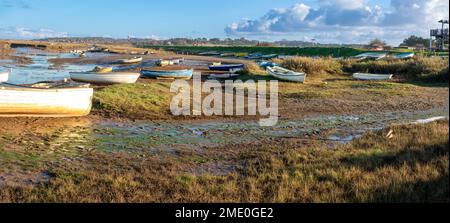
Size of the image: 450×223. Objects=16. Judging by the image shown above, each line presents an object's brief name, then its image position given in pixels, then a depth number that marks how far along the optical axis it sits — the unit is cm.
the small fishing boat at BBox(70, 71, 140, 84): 2517
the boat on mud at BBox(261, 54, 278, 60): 7639
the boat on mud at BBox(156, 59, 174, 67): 4832
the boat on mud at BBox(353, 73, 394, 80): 3520
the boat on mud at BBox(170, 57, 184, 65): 5355
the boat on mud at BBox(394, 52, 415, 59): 5112
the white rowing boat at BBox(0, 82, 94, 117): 1500
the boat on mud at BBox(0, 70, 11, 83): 2545
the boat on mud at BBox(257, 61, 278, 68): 3938
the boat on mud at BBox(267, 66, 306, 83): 3065
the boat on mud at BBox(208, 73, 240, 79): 3331
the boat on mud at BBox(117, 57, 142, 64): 5709
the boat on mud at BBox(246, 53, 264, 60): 7718
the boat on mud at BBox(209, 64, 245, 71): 3875
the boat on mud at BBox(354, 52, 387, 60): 5800
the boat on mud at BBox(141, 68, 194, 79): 3111
